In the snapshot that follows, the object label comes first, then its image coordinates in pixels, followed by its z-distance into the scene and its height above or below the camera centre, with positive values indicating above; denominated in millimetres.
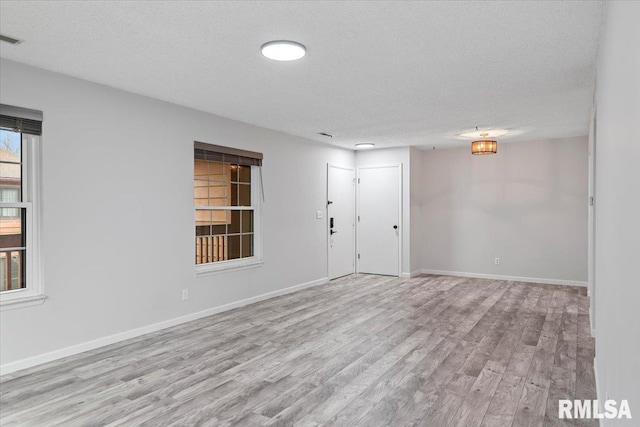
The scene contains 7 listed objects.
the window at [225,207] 5020 +23
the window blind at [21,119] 3156 +735
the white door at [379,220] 7691 -219
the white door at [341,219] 7320 -207
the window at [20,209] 3254 -3
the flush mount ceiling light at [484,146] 5965 +945
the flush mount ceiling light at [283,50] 2832 +1171
